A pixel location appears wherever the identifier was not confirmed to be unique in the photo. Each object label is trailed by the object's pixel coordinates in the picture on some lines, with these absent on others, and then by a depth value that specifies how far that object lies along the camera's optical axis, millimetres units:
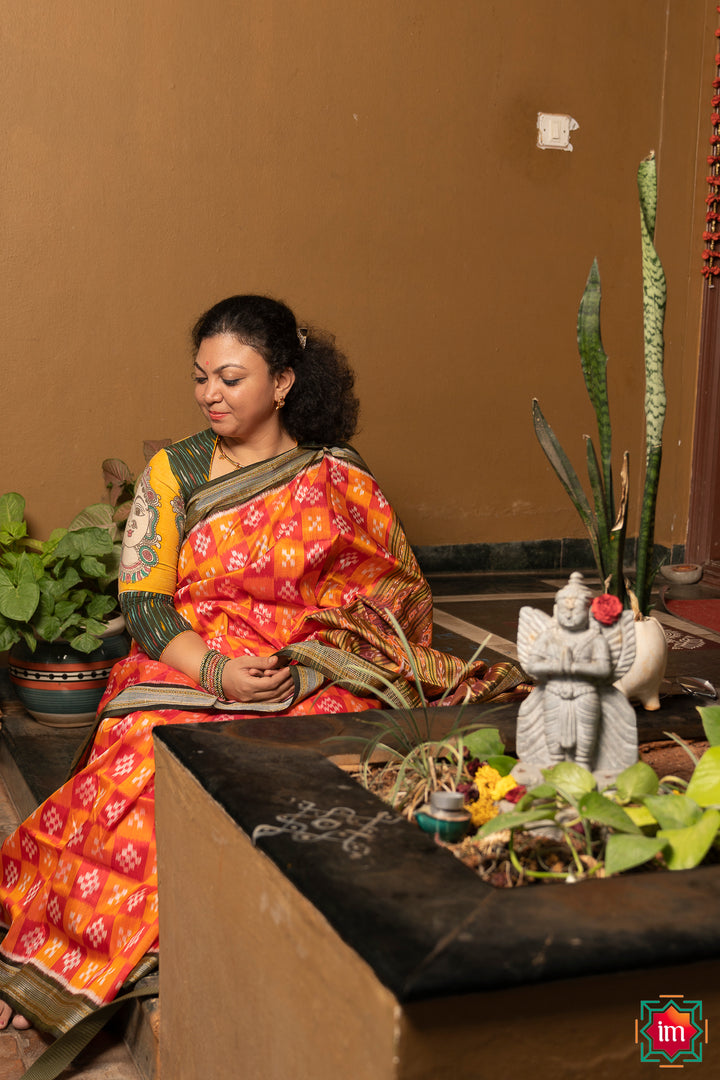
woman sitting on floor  2152
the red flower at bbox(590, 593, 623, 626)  1351
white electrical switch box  4848
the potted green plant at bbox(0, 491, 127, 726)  3262
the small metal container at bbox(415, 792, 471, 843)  1304
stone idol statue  1349
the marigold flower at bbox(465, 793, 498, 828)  1367
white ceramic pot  1728
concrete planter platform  969
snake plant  1713
